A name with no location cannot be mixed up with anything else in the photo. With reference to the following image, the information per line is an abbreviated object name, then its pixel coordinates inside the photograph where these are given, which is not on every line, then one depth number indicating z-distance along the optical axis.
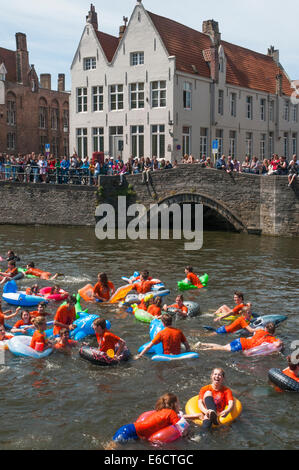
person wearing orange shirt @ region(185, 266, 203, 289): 17.91
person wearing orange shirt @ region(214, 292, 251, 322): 14.16
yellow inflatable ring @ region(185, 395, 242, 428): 8.86
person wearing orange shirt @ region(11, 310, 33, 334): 13.37
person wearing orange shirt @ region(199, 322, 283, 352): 12.07
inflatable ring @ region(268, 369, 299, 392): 9.97
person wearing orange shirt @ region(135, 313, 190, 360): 11.54
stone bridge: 27.92
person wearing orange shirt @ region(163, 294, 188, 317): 14.79
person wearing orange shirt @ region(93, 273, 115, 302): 16.19
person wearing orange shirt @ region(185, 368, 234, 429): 8.78
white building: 35.09
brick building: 54.25
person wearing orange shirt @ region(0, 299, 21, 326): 13.33
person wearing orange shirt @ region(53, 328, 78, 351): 12.19
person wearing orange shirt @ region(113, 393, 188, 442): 8.23
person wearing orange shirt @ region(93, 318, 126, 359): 11.41
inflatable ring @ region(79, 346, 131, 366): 11.34
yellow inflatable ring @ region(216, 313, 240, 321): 14.45
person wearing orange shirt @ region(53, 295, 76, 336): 13.16
